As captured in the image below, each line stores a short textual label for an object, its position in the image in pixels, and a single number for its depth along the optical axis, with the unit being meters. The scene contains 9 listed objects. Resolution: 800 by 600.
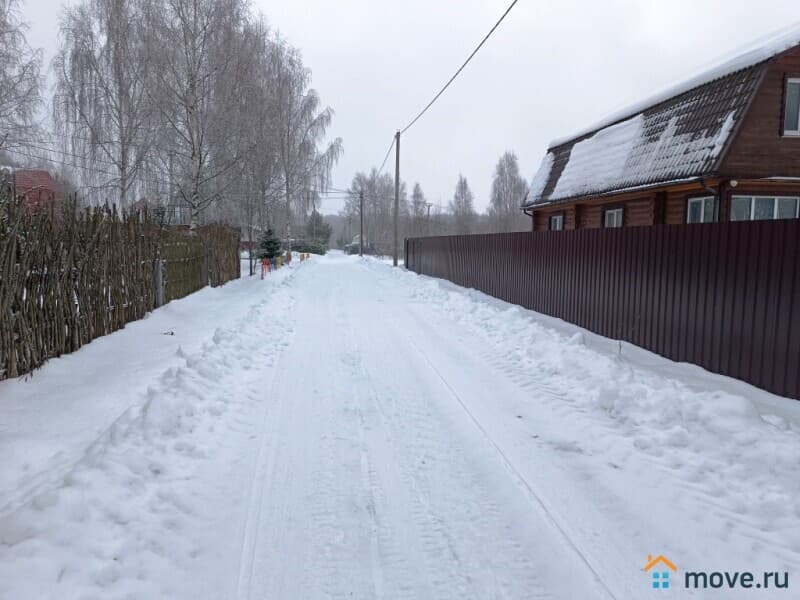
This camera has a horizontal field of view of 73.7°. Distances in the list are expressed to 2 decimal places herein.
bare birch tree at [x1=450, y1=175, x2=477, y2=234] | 89.70
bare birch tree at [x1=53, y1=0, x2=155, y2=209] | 21.27
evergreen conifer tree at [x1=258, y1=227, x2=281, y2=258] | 26.59
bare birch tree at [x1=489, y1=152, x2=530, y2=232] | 77.12
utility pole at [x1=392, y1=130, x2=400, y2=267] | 30.61
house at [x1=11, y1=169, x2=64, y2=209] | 27.47
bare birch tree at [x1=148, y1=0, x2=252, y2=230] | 18.28
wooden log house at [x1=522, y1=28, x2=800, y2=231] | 11.57
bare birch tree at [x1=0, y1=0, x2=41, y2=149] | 17.52
